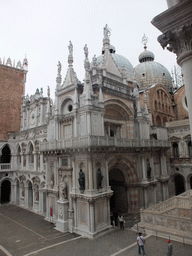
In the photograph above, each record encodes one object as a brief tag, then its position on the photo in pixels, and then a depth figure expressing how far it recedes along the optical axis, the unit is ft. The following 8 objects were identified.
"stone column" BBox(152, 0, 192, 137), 17.20
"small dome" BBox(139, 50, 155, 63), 162.09
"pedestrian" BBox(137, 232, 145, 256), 38.71
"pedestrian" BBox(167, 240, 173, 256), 35.65
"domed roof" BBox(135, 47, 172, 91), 144.56
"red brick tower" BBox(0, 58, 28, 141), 101.96
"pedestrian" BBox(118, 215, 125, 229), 56.22
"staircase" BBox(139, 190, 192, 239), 45.61
